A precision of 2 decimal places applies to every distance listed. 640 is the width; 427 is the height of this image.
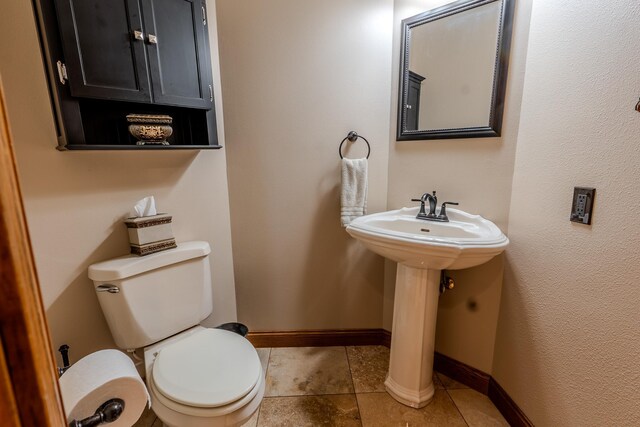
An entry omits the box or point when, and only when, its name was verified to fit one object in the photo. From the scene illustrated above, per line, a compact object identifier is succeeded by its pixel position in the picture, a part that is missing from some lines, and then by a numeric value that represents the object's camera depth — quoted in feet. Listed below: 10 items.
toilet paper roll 2.40
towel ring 5.16
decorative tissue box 3.97
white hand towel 4.99
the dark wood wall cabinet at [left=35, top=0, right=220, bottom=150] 3.16
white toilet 3.06
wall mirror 4.03
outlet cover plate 2.95
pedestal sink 3.57
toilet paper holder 2.25
